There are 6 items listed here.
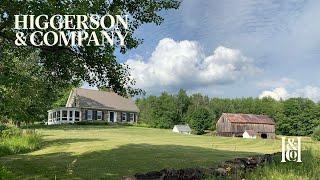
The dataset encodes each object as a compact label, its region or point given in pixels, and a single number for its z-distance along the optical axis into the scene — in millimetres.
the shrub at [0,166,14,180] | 7619
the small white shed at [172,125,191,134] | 52749
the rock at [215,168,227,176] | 7359
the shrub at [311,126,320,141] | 34350
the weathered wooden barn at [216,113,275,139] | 60209
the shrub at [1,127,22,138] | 18028
